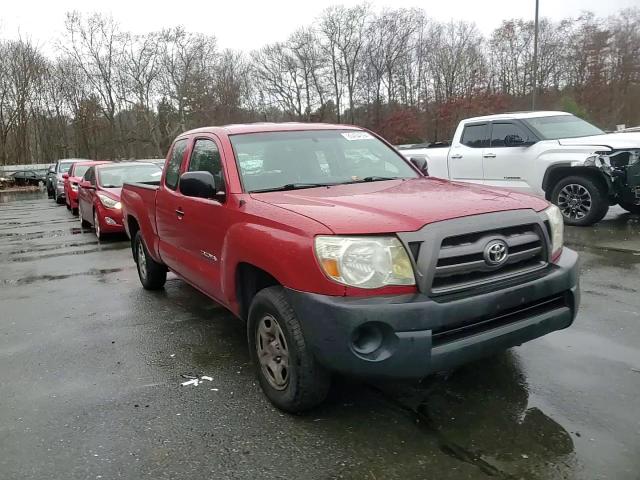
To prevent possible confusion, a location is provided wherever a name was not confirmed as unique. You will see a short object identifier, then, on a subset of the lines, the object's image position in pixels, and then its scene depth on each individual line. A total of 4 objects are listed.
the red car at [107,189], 10.61
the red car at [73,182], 16.28
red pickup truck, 2.78
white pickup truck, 8.48
